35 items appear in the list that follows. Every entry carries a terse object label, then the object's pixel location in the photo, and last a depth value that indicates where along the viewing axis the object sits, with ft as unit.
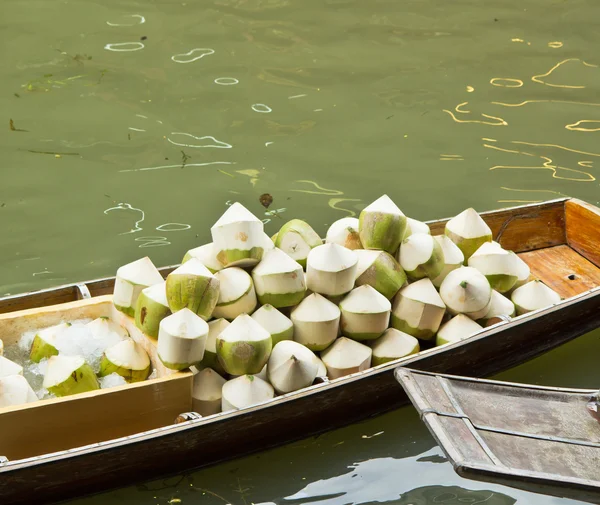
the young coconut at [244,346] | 19.86
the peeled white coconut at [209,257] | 21.95
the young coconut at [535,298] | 23.91
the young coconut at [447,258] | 23.32
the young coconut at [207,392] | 20.48
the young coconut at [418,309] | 22.25
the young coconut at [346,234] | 23.71
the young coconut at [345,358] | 21.48
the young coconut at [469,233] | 25.13
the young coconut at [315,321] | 21.22
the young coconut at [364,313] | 21.50
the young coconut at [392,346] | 21.97
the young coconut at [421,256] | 22.66
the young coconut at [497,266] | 23.98
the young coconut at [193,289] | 19.97
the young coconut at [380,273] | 22.38
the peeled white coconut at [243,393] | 19.97
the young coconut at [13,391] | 18.97
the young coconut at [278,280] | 21.22
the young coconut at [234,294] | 21.04
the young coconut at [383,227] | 22.86
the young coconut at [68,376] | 19.79
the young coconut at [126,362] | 20.66
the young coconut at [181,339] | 19.42
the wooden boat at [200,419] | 18.61
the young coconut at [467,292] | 22.50
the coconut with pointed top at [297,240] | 22.94
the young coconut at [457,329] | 22.47
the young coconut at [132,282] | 21.70
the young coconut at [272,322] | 21.04
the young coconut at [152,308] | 20.75
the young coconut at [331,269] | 21.42
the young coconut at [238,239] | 21.43
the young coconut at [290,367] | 20.20
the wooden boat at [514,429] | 15.12
